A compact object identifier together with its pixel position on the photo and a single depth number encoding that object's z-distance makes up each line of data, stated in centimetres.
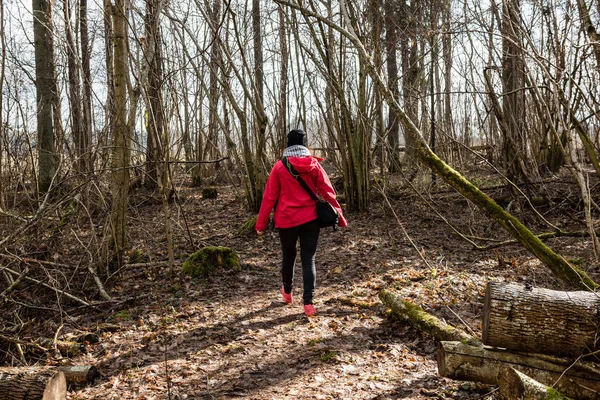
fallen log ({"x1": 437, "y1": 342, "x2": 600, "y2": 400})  298
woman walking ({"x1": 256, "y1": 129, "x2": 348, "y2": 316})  482
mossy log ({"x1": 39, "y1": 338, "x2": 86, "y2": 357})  427
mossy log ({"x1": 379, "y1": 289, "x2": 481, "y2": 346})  388
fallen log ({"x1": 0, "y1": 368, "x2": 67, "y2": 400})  330
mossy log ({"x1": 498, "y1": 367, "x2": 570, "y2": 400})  260
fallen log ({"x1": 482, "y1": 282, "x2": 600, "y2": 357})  302
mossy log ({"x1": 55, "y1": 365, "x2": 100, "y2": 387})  369
